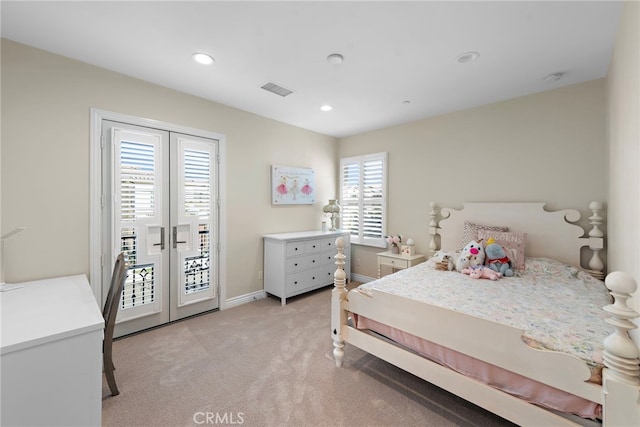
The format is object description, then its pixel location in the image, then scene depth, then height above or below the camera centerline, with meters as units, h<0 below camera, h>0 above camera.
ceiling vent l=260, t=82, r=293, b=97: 2.69 +1.35
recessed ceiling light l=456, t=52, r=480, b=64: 2.13 +1.32
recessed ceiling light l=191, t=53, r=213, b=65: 2.16 +1.33
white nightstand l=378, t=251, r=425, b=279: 3.52 -0.65
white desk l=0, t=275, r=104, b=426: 1.09 -0.70
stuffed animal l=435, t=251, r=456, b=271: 2.75 -0.53
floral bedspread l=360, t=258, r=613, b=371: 1.34 -0.62
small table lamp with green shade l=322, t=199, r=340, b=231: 4.30 +0.06
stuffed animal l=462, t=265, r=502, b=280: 2.38 -0.55
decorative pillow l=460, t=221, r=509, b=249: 2.99 -0.18
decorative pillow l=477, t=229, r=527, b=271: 2.58 -0.29
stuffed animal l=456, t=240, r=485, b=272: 2.60 -0.44
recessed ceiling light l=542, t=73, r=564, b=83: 2.45 +1.33
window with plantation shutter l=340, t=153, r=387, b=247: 4.16 +0.28
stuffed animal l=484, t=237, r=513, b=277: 2.49 -0.44
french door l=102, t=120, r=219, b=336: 2.47 -0.07
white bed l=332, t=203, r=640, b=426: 1.05 -0.70
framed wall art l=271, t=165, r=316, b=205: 3.76 +0.44
